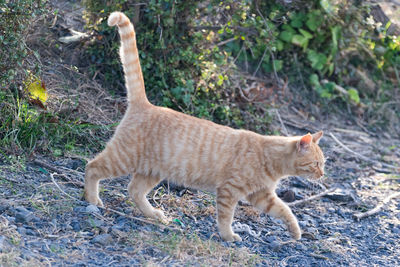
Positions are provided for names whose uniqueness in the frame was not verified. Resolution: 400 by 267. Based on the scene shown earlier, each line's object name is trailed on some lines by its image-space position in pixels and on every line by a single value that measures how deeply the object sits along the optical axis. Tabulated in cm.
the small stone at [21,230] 754
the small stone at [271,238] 945
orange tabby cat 919
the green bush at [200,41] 1323
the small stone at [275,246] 911
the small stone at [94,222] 828
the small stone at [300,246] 932
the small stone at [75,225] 813
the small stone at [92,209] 872
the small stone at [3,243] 683
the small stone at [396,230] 1095
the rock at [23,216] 794
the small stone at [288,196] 1153
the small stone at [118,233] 812
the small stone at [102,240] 782
